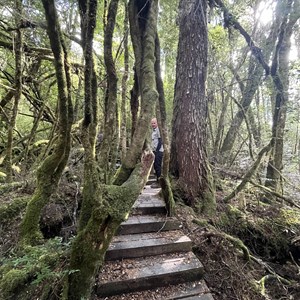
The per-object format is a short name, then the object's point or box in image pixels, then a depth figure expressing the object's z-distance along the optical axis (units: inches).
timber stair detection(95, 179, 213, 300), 96.2
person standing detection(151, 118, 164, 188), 212.2
